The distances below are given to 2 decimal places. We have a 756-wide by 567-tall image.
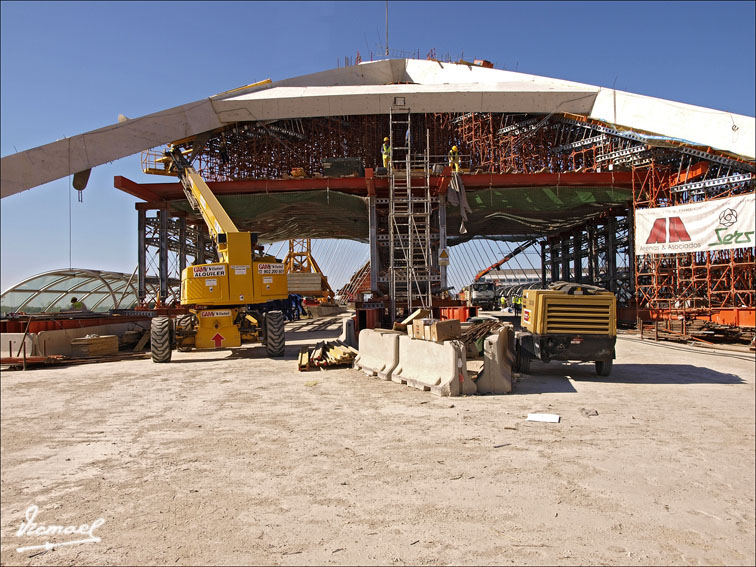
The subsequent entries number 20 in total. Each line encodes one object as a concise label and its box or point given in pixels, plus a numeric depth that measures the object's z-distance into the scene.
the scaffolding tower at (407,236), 19.22
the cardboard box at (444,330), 8.80
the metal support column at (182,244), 26.56
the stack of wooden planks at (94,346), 13.75
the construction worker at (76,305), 22.77
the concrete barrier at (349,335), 16.53
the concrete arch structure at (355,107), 19.53
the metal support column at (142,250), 25.16
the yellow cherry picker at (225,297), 12.82
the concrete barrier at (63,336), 11.27
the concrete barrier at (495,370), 8.59
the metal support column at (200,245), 28.95
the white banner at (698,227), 11.79
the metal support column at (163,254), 24.80
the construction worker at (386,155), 22.07
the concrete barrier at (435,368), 8.34
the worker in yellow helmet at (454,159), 24.38
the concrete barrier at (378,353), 10.24
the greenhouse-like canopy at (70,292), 22.39
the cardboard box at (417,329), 9.53
